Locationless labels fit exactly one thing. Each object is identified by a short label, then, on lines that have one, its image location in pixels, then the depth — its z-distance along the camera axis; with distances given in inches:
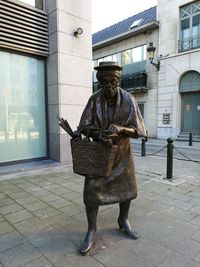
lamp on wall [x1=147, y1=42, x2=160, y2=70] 520.2
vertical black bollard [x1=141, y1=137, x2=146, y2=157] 336.5
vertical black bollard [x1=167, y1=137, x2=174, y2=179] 212.4
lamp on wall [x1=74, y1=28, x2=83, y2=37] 270.1
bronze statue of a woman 98.8
